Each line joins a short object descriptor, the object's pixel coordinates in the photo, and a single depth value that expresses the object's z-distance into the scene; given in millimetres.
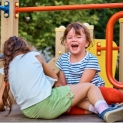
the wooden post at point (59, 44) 5677
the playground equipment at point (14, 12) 4386
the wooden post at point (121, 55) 4374
